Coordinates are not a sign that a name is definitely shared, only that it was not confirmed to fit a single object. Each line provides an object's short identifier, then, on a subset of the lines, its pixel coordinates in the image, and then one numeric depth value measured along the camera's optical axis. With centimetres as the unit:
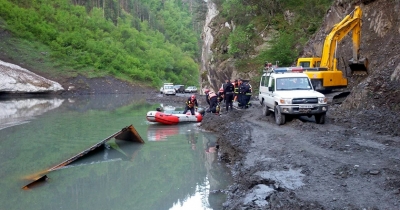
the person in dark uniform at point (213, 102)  2309
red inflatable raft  2215
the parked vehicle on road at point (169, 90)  5340
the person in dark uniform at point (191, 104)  2291
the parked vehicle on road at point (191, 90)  6450
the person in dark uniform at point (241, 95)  2220
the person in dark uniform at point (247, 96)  2206
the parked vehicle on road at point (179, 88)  6235
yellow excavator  2077
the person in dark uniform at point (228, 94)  2138
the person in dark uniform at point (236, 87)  2381
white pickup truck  1493
